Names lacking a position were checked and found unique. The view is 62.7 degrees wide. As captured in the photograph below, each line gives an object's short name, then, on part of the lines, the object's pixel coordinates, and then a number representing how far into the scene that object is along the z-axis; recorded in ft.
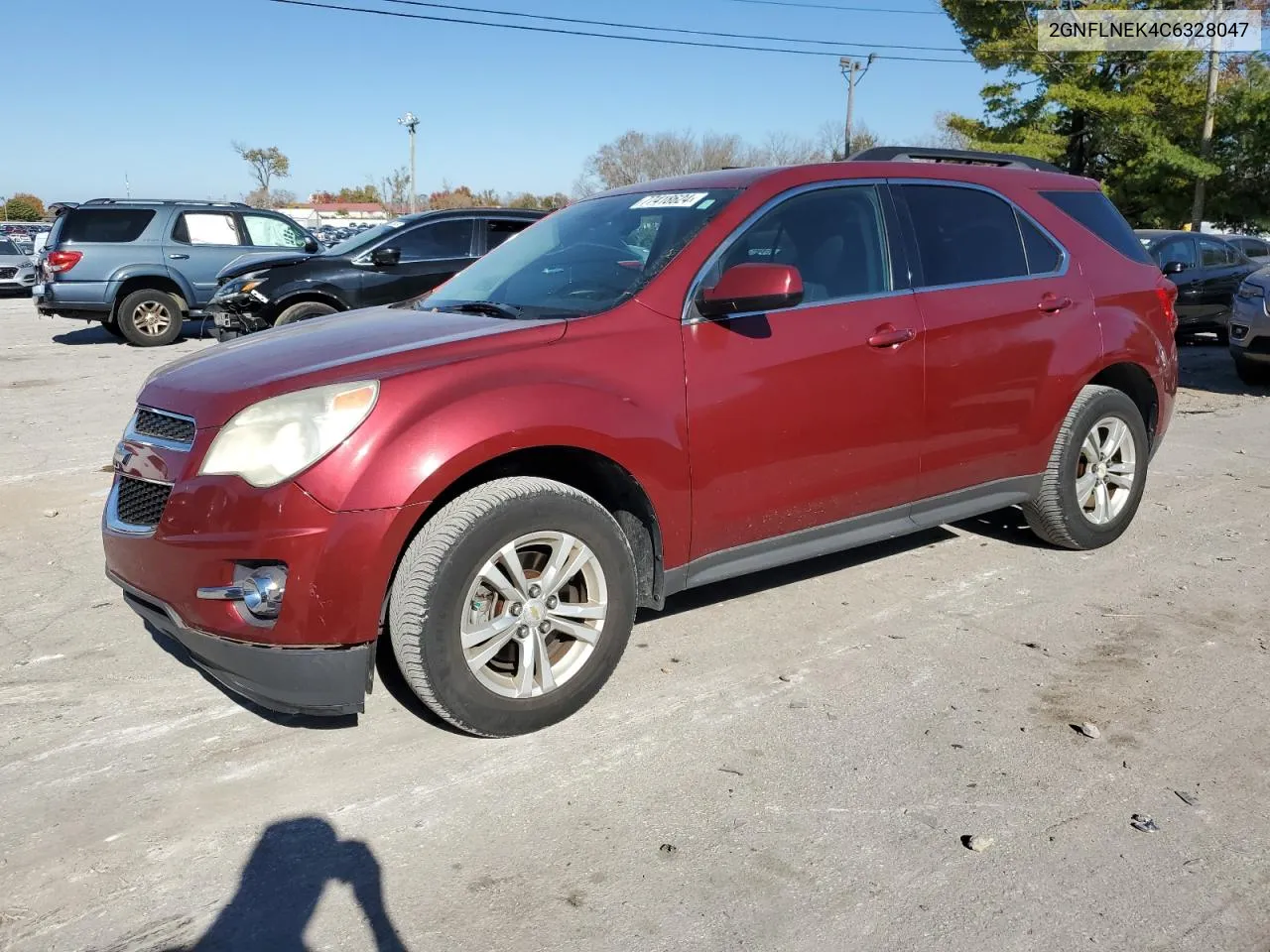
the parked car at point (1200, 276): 44.62
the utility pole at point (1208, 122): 86.53
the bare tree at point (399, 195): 235.20
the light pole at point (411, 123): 162.30
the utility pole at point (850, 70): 140.97
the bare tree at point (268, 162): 256.60
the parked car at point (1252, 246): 49.21
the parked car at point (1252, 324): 32.68
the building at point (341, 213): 216.33
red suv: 9.73
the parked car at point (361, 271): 34.04
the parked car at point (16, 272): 78.74
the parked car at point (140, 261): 45.29
